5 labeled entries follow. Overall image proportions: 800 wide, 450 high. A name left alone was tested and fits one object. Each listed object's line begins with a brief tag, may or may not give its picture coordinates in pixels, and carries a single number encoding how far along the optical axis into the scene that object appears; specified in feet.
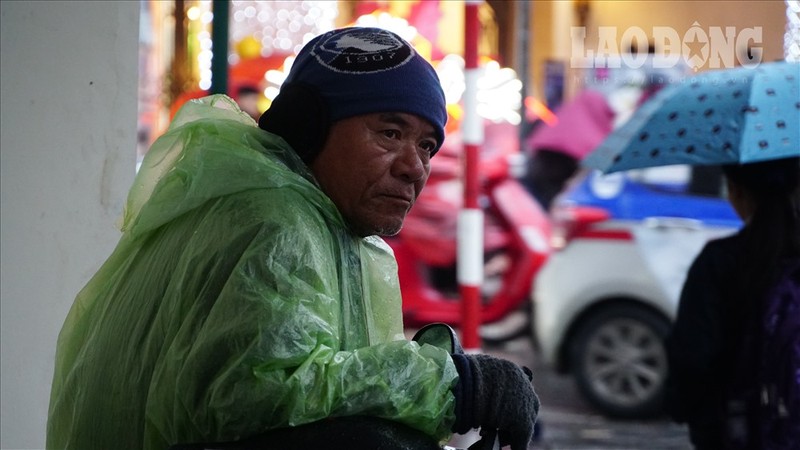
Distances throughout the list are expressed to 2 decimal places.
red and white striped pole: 31.38
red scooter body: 49.92
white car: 43.16
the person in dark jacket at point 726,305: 20.41
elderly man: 10.66
